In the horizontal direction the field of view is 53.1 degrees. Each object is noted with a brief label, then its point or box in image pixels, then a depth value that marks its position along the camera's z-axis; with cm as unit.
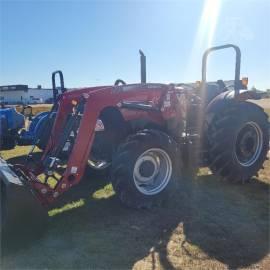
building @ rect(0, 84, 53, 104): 4974
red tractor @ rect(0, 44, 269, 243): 319
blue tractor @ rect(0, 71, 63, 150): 658
